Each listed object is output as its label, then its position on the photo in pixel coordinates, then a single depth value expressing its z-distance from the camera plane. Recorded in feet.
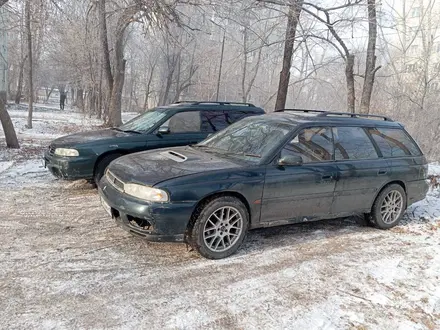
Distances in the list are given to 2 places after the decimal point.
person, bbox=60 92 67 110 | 135.25
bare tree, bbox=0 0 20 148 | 31.12
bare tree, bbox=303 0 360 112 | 37.83
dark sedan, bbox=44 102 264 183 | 19.65
